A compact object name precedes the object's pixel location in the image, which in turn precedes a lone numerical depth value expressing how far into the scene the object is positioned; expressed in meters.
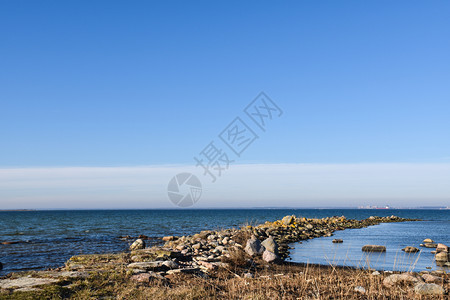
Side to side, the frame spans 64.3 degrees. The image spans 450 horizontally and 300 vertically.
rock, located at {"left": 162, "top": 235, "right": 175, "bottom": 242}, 24.83
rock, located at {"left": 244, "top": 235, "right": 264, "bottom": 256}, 14.17
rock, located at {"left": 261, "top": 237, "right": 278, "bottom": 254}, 14.99
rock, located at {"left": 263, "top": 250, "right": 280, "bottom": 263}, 13.38
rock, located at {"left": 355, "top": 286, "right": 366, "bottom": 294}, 7.32
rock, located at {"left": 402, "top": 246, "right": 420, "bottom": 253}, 17.02
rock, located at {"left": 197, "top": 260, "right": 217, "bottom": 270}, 10.89
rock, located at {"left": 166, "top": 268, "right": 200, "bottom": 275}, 9.63
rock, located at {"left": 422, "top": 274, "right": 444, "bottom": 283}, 8.71
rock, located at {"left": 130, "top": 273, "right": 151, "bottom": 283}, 8.34
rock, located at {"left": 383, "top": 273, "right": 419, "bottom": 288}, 8.13
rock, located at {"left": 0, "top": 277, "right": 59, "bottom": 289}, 7.68
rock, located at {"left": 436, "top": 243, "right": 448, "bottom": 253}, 16.42
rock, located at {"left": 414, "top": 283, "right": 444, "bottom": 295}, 7.23
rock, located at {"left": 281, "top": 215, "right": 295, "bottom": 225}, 29.72
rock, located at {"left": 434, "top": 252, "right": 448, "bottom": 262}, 14.20
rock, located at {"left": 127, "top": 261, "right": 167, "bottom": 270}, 9.97
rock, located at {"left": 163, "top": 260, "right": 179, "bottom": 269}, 10.38
